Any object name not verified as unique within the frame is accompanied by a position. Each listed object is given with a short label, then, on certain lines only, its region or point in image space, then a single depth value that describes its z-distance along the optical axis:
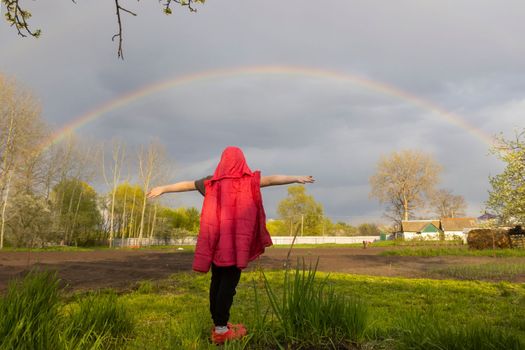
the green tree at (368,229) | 87.06
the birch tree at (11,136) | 33.34
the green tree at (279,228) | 81.88
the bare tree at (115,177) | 49.00
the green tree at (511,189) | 14.36
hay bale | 26.86
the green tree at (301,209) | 80.50
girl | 3.29
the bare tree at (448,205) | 77.79
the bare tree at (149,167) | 51.50
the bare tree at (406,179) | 62.53
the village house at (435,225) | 68.91
